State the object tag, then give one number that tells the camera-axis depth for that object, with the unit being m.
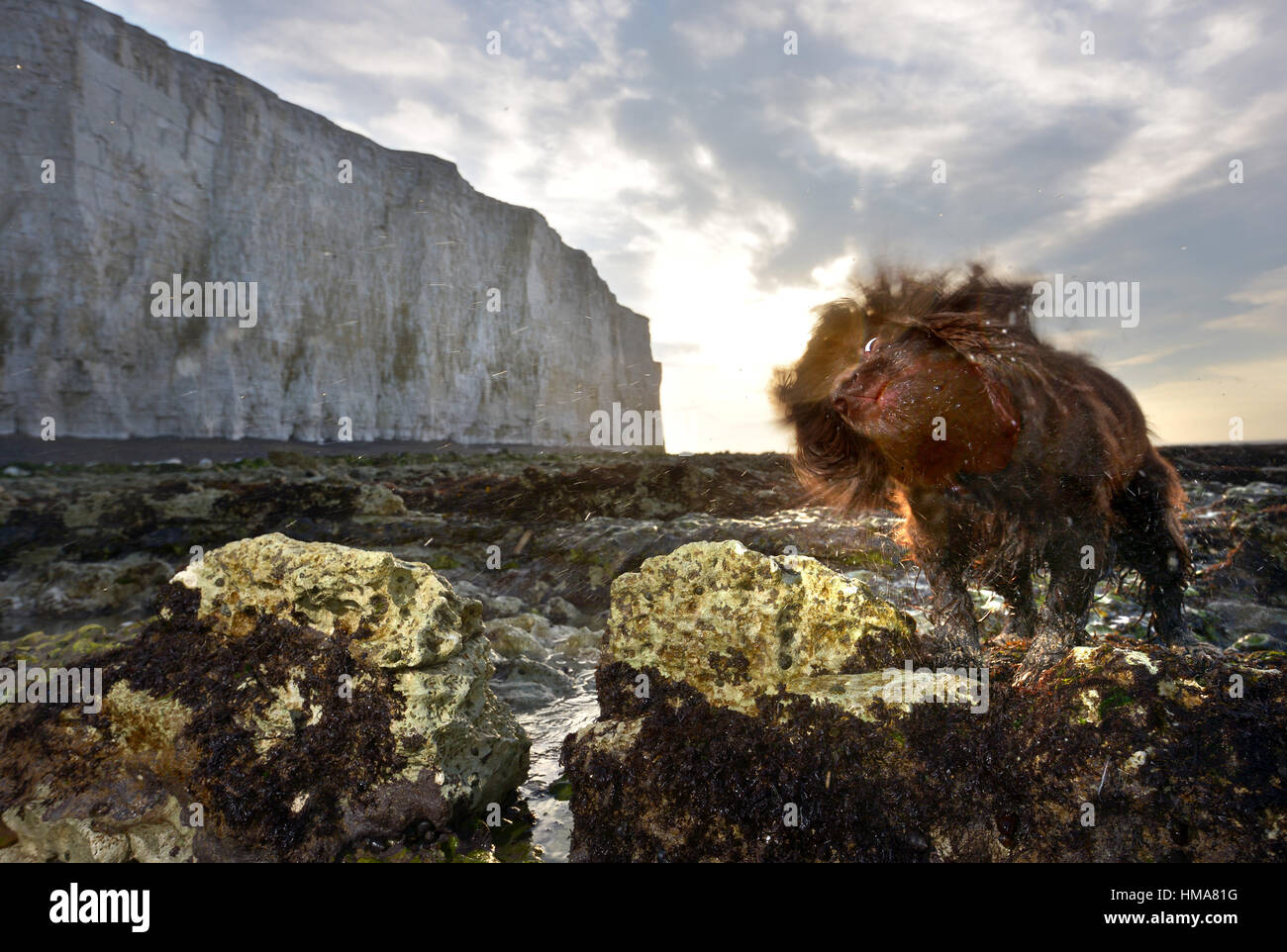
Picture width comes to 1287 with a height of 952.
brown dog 1.70
